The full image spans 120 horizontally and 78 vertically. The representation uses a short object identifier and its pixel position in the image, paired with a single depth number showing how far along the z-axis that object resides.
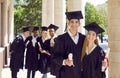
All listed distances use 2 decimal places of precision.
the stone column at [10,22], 24.32
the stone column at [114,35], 7.89
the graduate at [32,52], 12.44
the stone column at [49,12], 21.16
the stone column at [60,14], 18.98
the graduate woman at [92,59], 6.19
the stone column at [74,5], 12.99
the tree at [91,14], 74.48
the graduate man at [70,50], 6.12
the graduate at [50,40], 11.77
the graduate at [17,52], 11.98
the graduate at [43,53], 12.16
